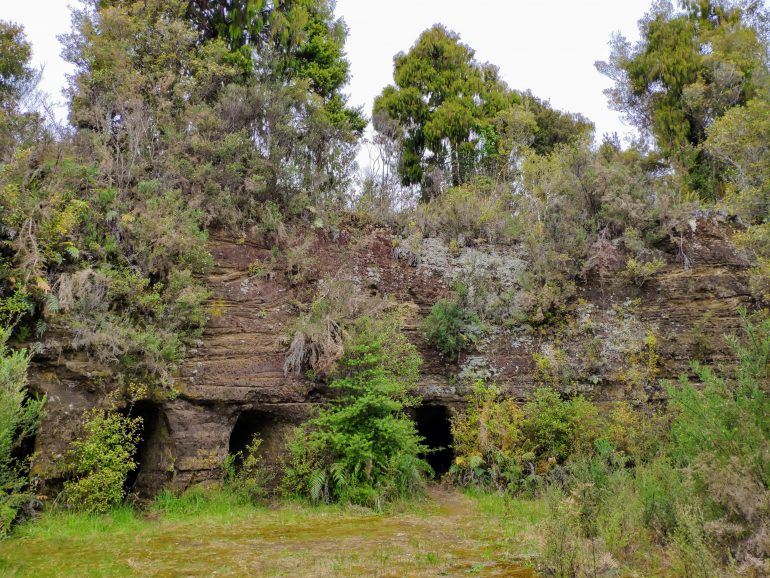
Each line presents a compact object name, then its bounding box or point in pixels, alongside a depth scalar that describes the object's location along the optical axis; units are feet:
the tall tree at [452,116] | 73.36
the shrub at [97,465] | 31.65
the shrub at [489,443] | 40.98
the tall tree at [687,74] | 66.08
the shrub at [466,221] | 56.70
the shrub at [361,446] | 36.70
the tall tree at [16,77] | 42.91
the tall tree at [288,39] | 59.16
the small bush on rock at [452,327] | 47.70
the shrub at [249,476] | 36.78
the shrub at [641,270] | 50.16
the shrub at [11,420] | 23.52
